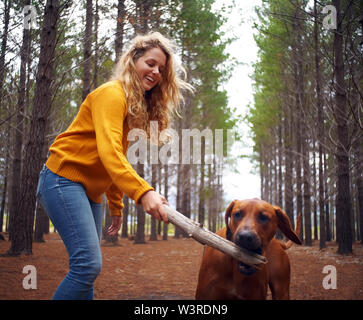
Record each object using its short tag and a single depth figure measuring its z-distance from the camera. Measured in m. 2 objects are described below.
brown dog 2.43
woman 1.80
